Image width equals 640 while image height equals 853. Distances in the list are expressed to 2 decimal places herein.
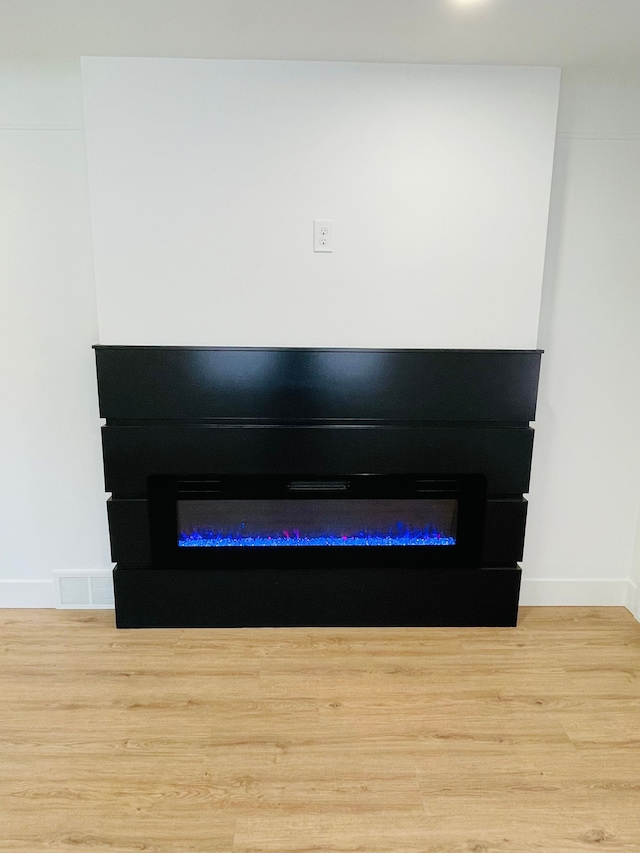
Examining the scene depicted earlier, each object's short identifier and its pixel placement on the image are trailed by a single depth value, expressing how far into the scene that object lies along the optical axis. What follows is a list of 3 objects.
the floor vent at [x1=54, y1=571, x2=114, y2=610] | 2.59
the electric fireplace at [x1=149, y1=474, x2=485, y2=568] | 2.34
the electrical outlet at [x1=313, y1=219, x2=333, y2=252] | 2.16
